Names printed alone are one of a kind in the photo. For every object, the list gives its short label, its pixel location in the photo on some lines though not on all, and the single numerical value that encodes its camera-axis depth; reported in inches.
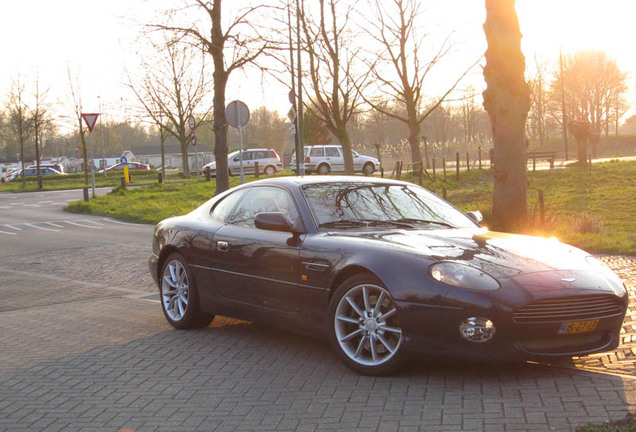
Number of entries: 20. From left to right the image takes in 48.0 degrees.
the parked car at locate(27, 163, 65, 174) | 2673.7
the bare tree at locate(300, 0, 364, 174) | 850.8
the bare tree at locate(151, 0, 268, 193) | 750.5
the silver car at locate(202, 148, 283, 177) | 1637.6
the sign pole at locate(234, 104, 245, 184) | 643.5
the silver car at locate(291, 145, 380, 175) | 1520.7
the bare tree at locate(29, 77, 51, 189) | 1673.2
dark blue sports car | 171.8
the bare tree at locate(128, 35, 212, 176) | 1899.6
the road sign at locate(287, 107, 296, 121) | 749.9
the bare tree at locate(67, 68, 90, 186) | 1669.5
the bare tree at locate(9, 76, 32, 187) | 1680.6
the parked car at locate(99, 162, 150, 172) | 2662.6
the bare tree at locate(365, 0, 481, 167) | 1152.2
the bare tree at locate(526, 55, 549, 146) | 2527.1
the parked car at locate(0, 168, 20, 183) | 2588.3
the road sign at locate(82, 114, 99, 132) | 978.1
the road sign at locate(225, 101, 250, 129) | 640.4
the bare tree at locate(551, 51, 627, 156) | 2679.6
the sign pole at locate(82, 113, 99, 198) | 978.1
